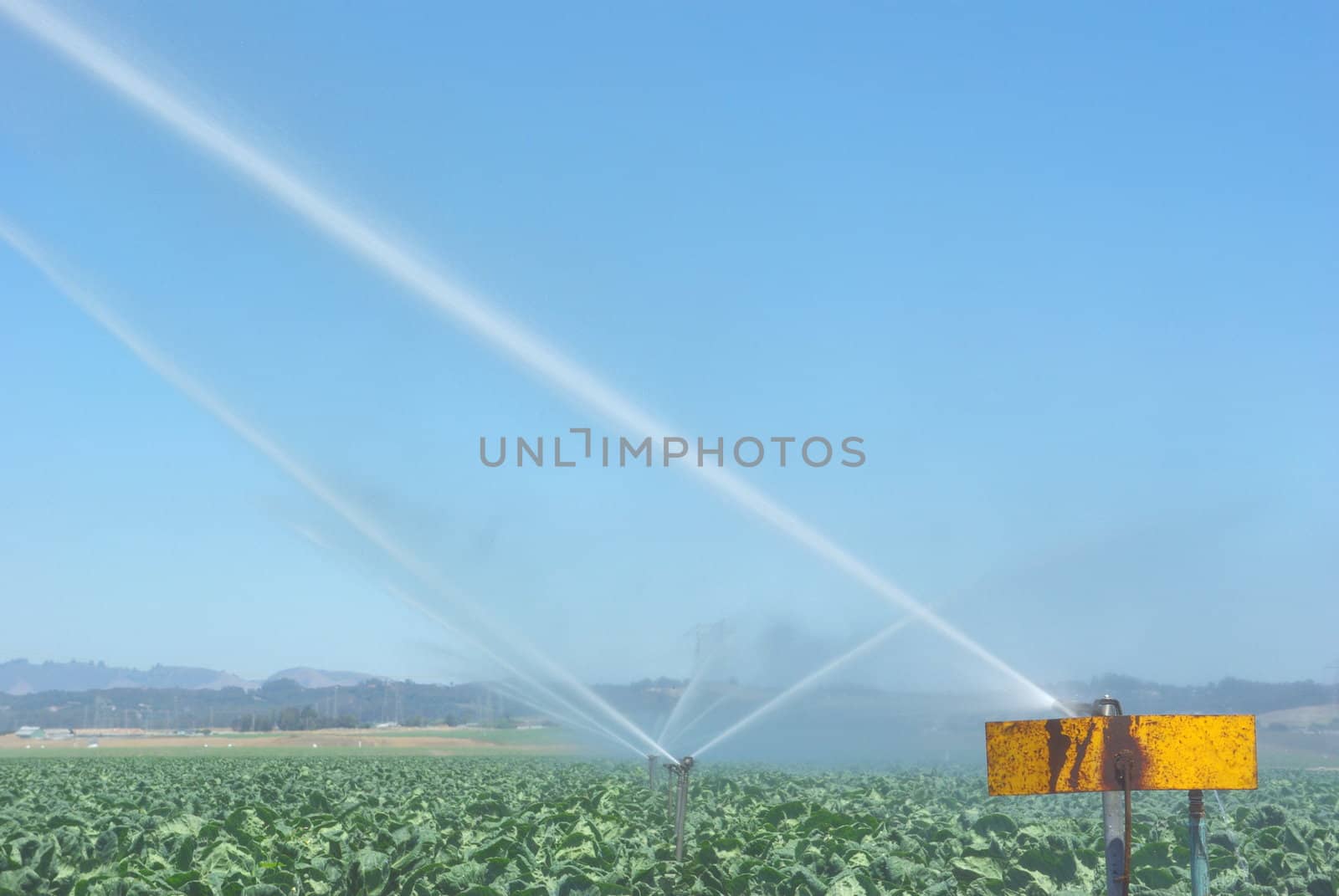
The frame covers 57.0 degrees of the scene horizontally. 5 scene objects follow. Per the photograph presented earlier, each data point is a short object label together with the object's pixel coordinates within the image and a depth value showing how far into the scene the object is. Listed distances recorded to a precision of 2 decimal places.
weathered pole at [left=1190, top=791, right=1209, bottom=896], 6.18
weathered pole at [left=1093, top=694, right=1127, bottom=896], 6.25
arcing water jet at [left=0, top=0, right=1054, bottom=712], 7.37
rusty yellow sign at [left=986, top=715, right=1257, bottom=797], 5.98
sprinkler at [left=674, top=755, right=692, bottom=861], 13.63
